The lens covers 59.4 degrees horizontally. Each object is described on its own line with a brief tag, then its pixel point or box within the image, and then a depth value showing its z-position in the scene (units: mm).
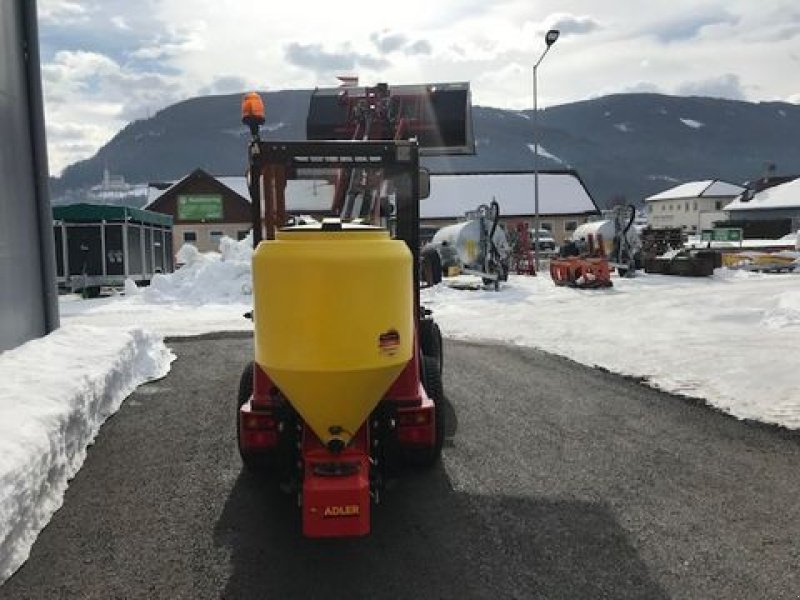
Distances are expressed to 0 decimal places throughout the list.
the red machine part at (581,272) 20281
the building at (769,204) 65500
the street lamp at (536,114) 23578
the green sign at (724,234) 37928
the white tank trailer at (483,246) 20656
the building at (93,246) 19812
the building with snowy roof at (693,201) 88750
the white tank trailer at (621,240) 23938
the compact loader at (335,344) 3592
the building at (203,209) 42031
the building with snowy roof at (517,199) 45625
